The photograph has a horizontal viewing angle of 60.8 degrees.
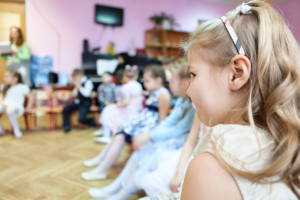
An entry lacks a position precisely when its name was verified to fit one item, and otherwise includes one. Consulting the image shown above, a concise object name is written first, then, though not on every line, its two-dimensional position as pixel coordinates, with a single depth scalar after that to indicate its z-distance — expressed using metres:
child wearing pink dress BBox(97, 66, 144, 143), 2.98
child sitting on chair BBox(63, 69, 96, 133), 3.78
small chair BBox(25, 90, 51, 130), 3.57
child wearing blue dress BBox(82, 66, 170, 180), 2.02
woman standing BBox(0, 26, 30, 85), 3.11
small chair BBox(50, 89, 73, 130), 3.72
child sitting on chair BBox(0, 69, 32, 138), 3.33
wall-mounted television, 5.36
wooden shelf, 6.14
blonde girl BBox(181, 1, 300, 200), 0.42
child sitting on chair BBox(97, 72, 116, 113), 3.84
